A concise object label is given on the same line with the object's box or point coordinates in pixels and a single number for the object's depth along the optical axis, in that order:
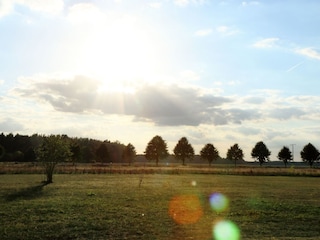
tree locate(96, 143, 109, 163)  165.38
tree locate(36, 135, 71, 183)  50.97
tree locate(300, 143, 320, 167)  144.50
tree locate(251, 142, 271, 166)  164.25
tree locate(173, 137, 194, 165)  167.50
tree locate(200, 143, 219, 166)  162.38
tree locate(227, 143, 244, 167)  170.38
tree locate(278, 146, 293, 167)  159.25
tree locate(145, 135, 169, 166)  165.88
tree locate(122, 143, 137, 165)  174.12
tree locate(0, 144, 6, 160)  174.51
